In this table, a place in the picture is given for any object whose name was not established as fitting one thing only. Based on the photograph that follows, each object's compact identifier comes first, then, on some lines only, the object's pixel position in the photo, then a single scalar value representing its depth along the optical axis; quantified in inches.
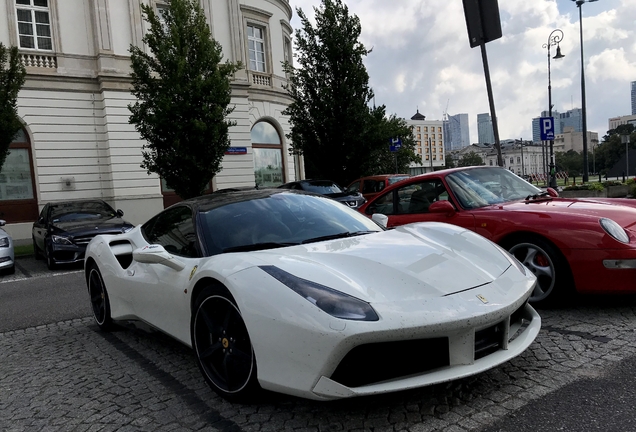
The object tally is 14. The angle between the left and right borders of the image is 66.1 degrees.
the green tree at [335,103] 717.3
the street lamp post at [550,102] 822.5
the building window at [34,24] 746.8
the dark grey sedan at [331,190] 545.6
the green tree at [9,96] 497.7
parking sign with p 651.5
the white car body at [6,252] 367.2
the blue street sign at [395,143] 837.0
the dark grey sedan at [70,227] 386.3
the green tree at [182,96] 573.9
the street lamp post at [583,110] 935.1
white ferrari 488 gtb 87.8
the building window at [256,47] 989.2
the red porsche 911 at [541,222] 148.3
